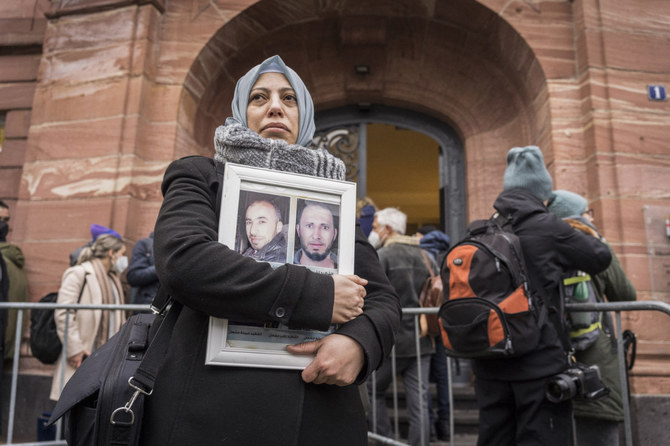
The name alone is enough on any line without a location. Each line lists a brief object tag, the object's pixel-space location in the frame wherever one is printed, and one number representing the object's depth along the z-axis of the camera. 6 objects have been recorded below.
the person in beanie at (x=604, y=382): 3.14
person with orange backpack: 2.51
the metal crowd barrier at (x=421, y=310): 2.41
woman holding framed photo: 1.13
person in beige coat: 4.02
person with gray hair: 4.15
